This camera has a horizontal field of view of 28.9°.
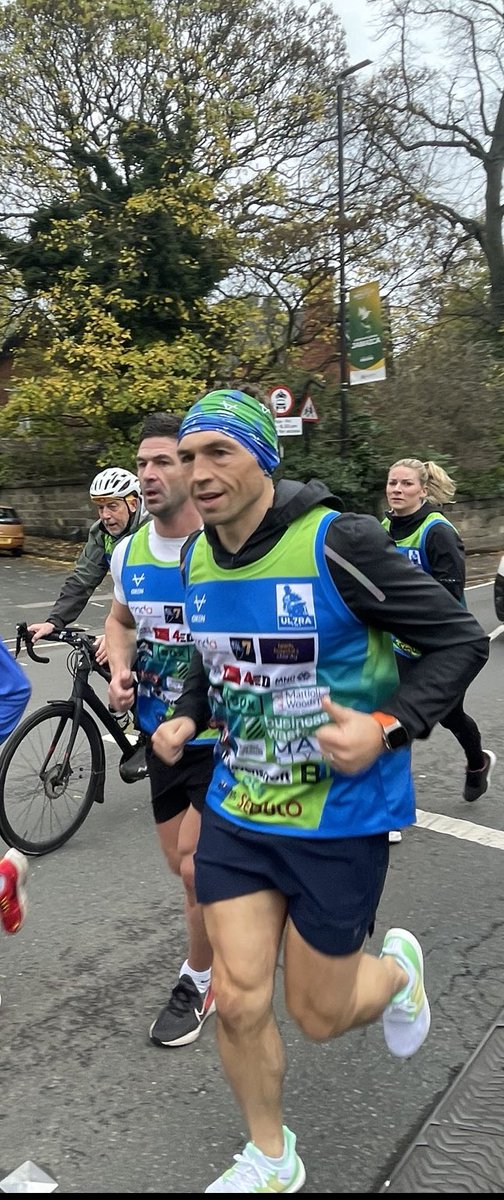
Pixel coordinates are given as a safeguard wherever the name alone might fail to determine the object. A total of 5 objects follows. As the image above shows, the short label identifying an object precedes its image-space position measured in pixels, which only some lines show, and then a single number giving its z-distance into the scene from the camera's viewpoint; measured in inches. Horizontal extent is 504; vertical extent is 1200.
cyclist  174.9
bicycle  172.7
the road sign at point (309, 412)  649.0
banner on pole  632.4
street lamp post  634.2
